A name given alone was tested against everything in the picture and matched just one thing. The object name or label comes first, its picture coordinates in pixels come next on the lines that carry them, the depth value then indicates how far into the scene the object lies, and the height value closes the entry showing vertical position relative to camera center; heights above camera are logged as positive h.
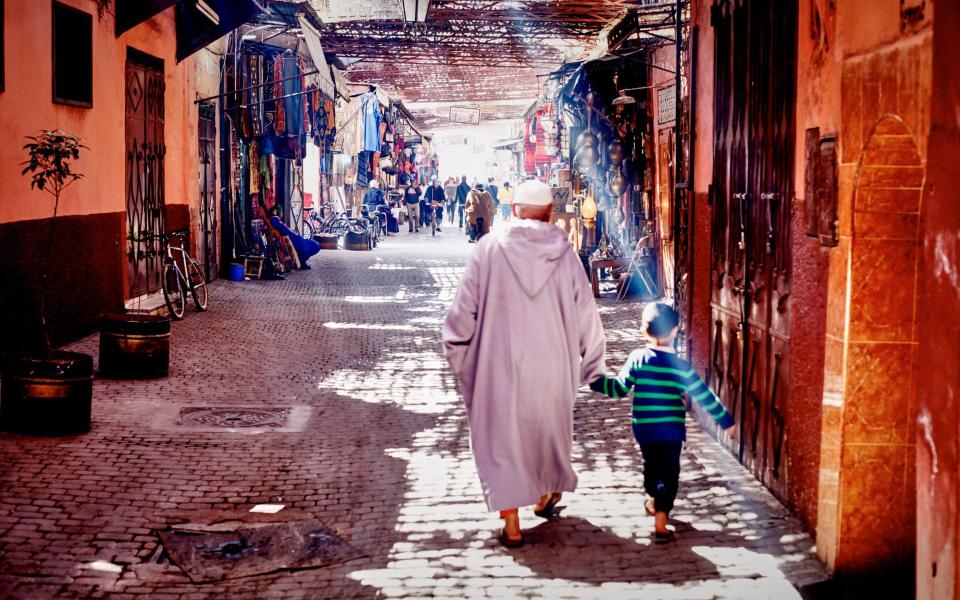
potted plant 7.52 -1.22
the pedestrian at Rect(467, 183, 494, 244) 28.83 +0.05
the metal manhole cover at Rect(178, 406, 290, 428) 8.27 -1.54
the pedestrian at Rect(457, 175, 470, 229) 42.12 +0.68
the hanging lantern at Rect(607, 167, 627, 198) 18.91 +0.48
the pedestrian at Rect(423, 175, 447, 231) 39.41 +0.54
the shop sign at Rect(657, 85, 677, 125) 16.85 +1.64
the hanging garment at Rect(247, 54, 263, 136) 20.02 +2.09
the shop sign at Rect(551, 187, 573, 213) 23.60 +0.28
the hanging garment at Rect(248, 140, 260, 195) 22.00 +0.89
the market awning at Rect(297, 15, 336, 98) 18.59 +2.79
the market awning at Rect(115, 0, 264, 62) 15.65 +2.75
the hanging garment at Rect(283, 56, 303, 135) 20.36 +2.12
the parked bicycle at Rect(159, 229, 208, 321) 13.98 -0.92
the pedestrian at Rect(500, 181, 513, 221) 40.09 +0.58
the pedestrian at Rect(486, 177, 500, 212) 42.32 +0.89
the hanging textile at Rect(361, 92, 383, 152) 32.59 +2.67
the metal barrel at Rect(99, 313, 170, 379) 9.79 -1.15
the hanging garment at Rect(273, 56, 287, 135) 20.36 +1.94
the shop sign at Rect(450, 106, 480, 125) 40.62 +3.58
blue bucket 19.45 -1.04
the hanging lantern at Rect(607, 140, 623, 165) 18.84 +1.01
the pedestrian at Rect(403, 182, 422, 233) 39.84 +0.32
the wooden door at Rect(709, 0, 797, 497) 6.22 -0.05
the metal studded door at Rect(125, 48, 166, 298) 14.21 +0.54
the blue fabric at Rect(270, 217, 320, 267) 21.58 -0.62
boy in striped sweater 5.54 -0.93
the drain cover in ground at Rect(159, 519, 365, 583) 5.21 -1.64
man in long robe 5.54 -0.70
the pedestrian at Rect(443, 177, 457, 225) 44.59 +0.78
